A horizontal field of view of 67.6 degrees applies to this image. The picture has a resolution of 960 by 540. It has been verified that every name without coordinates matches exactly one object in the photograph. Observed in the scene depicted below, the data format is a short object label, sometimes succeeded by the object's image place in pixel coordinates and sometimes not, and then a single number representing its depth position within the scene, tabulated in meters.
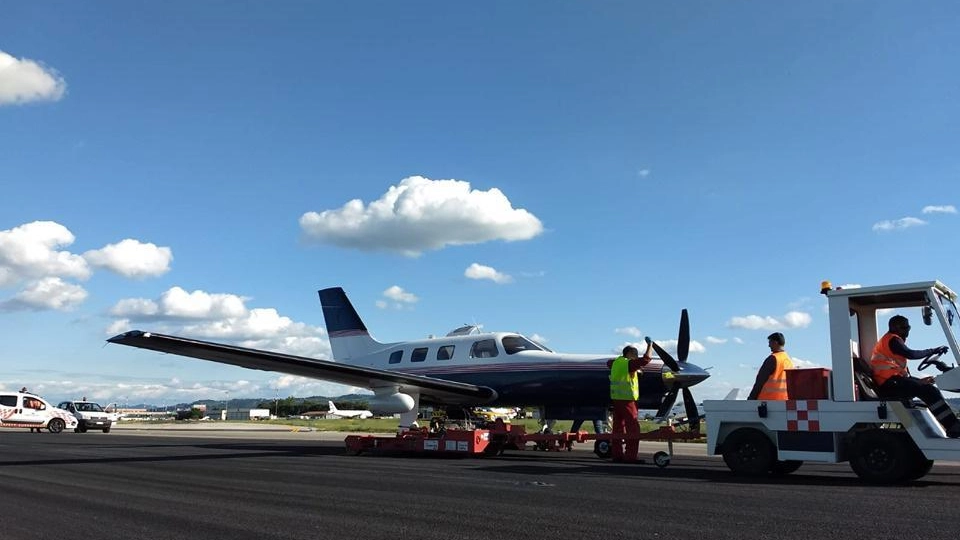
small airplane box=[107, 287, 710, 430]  14.53
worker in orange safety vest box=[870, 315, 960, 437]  8.45
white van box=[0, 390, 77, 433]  32.66
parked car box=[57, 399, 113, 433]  35.72
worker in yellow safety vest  12.34
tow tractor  8.59
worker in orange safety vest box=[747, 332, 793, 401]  9.95
